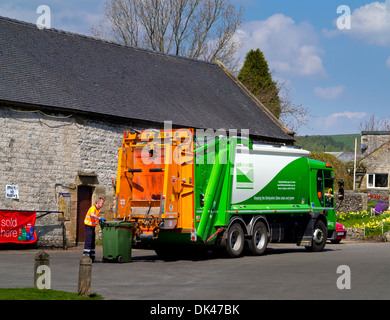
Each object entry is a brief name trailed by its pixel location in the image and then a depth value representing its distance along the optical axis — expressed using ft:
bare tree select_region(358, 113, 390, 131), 247.50
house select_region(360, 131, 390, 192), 199.62
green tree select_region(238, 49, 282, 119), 167.20
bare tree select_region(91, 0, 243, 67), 172.24
